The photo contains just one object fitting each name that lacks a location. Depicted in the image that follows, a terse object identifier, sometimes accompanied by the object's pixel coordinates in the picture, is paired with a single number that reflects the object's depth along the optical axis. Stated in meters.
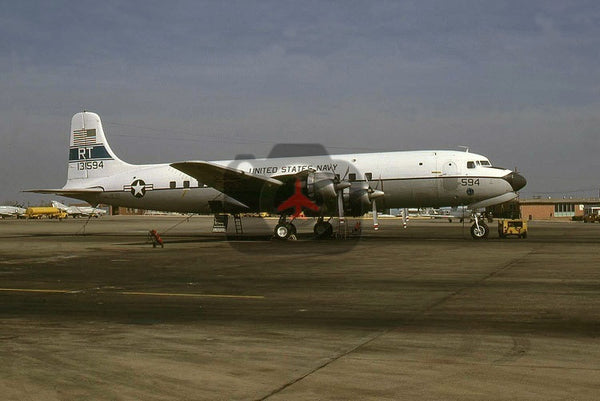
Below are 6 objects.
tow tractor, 33.00
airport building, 126.94
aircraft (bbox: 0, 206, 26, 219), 112.14
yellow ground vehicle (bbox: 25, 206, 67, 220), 104.59
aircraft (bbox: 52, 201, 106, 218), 111.76
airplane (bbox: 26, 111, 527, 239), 28.55
